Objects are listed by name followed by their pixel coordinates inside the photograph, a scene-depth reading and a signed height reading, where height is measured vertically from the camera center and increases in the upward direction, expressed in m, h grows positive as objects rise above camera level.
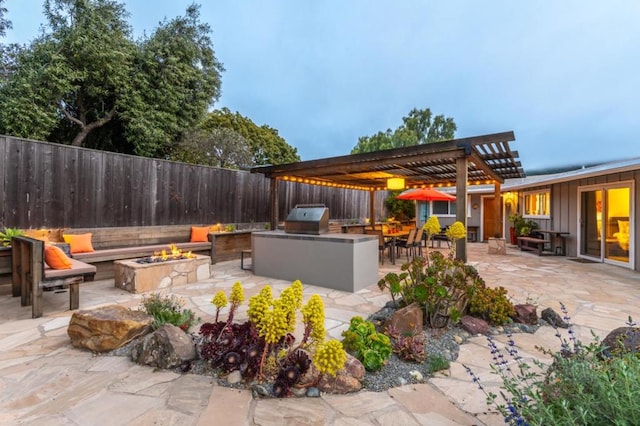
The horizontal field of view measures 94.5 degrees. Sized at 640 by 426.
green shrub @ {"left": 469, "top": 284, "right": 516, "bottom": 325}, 3.23 -1.02
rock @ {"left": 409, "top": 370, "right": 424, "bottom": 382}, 2.21 -1.22
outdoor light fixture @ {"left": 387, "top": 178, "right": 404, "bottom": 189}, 8.26 +0.86
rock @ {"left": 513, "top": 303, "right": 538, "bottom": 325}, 3.29 -1.13
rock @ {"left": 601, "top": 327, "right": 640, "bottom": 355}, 1.97 -0.87
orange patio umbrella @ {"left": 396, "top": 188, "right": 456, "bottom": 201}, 8.81 +0.56
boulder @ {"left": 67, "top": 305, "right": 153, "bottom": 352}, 2.60 -1.06
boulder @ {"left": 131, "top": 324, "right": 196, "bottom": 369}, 2.32 -1.11
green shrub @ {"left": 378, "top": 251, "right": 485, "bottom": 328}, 3.04 -0.77
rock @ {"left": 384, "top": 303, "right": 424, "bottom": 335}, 2.89 -1.07
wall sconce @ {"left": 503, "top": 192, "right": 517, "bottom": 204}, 11.87 +0.69
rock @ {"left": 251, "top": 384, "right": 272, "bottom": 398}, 1.98 -1.19
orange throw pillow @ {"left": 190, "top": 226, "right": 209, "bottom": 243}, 6.97 -0.51
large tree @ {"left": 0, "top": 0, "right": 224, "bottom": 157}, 7.61 +3.82
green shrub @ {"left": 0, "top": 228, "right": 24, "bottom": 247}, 4.23 -0.37
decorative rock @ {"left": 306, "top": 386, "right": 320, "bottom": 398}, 2.00 -1.22
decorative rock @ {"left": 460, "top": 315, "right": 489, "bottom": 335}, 3.03 -1.16
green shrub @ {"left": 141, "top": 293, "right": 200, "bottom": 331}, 2.86 -1.02
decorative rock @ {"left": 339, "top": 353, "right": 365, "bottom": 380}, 2.16 -1.15
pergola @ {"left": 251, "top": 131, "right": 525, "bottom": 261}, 5.32 +1.13
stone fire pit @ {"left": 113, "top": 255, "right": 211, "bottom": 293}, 4.51 -1.00
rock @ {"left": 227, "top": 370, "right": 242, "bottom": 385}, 2.13 -1.20
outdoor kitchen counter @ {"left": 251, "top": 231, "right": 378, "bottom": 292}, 4.73 -0.79
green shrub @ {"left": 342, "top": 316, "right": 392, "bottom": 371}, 2.31 -1.10
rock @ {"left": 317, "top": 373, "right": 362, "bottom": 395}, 2.05 -1.20
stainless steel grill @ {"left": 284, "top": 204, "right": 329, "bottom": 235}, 5.33 -0.13
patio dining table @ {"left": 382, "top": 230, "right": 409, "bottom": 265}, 7.30 -0.65
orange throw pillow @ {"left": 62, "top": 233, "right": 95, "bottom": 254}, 5.07 -0.54
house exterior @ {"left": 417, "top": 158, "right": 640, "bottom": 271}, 6.56 +0.16
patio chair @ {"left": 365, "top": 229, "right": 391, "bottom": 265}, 7.09 -0.71
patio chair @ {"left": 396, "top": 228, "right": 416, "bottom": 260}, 7.26 -0.72
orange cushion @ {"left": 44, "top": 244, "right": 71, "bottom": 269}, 3.70 -0.58
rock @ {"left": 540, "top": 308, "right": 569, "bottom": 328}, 3.22 -1.16
